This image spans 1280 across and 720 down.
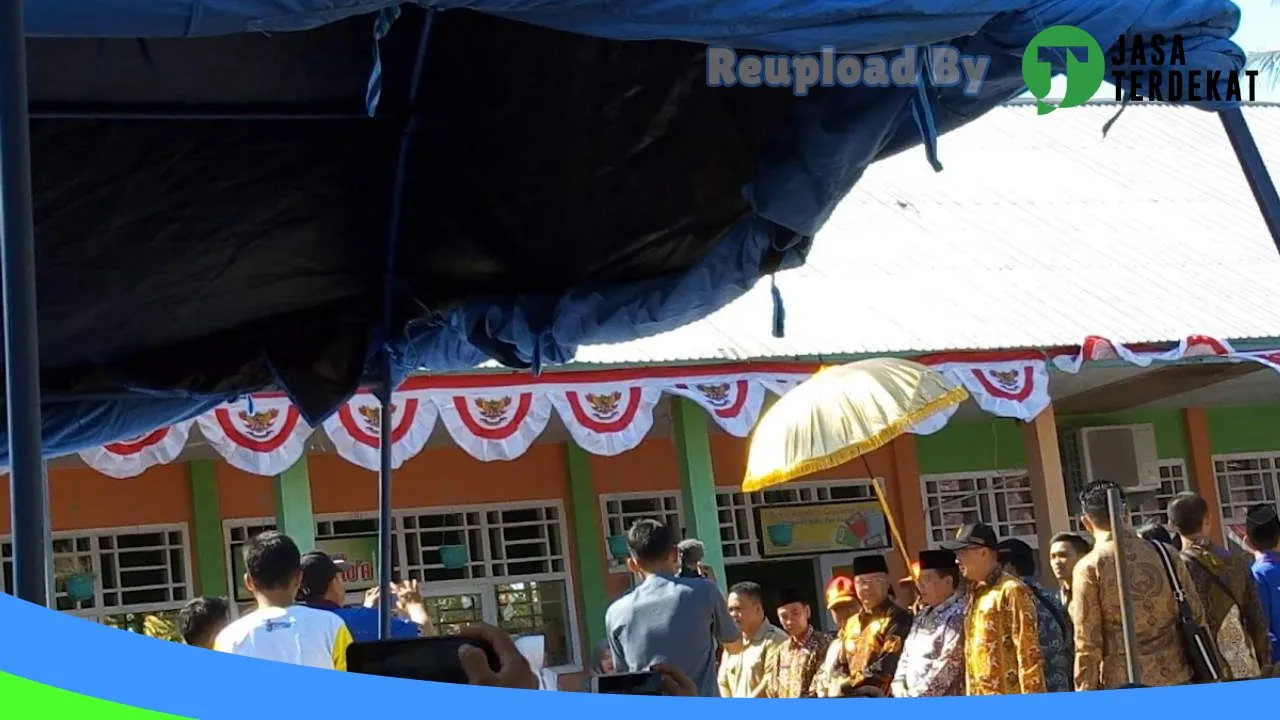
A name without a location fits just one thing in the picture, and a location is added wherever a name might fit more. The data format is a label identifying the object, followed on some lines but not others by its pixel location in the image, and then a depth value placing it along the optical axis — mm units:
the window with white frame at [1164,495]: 16703
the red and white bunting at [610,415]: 12328
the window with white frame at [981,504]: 16281
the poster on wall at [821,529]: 15602
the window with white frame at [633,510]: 15141
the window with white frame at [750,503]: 15602
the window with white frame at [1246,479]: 17500
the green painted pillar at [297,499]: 12336
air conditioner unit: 16500
